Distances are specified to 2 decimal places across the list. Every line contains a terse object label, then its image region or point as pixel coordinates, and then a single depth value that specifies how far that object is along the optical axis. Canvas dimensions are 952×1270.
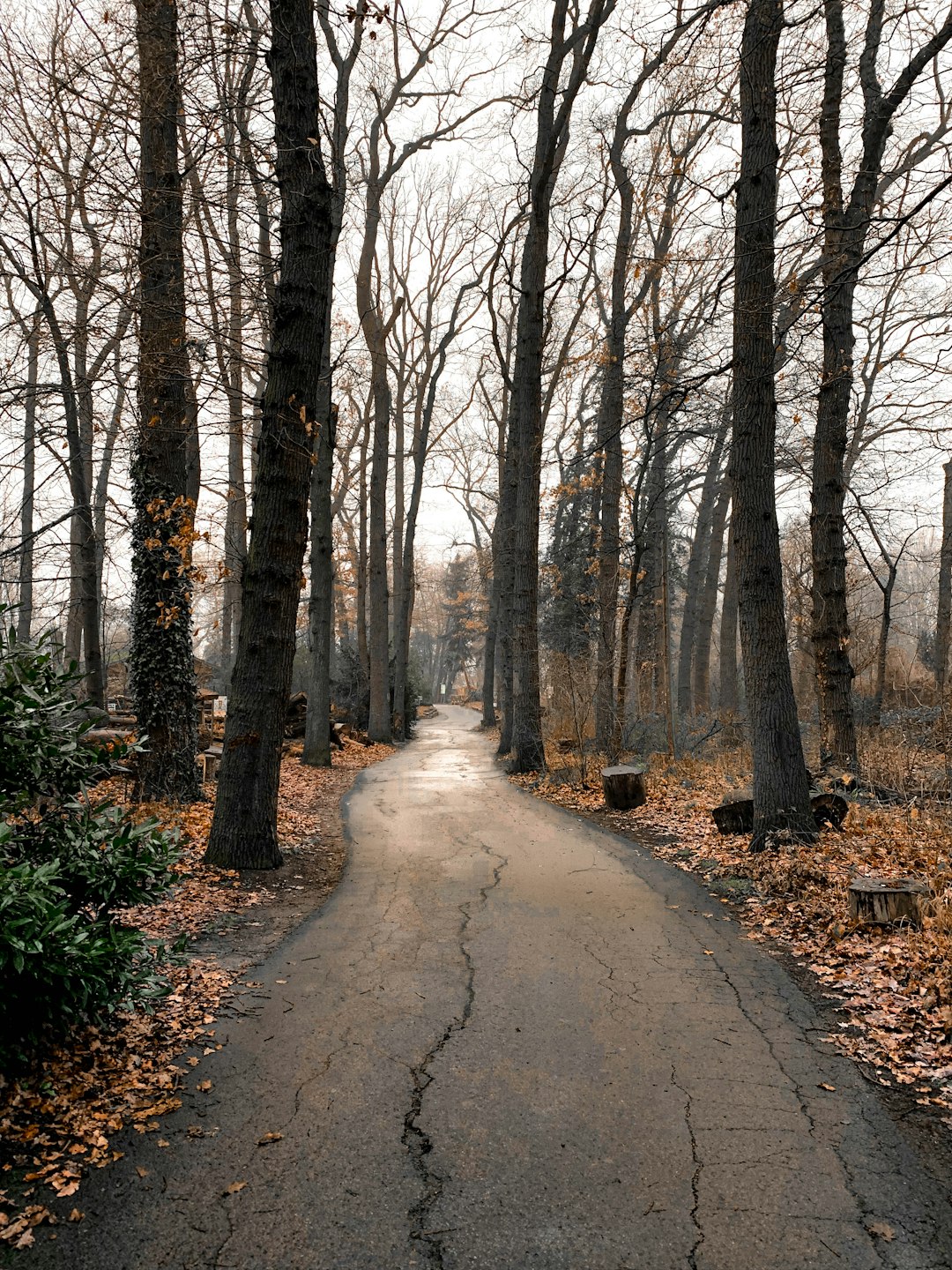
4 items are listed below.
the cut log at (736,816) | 8.10
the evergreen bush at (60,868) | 2.93
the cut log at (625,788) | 10.38
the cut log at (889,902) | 4.96
